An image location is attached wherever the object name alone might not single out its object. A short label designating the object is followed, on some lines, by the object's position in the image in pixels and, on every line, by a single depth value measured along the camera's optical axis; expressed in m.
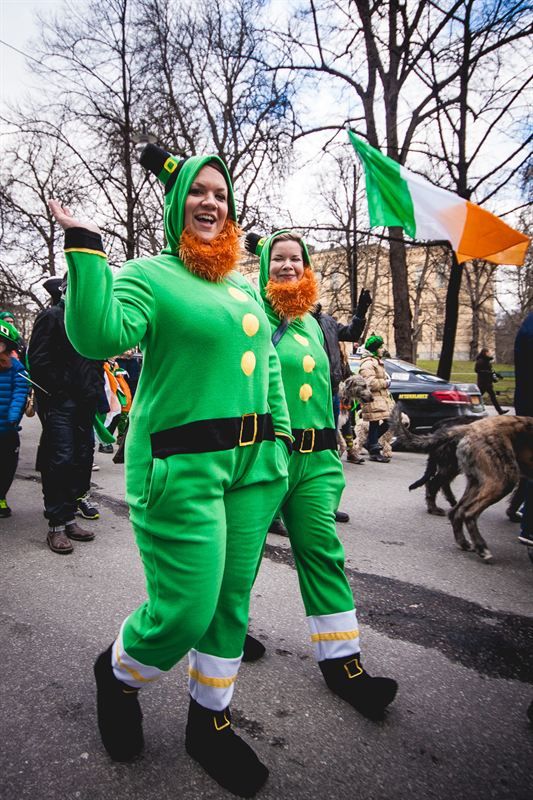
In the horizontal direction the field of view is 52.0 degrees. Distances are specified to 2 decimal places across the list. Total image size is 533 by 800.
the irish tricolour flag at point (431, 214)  5.96
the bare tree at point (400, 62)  12.09
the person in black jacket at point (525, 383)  4.17
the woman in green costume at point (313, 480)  2.27
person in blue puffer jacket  5.01
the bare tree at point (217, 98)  16.64
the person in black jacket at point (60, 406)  4.40
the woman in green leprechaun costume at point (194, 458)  1.66
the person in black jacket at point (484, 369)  17.48
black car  9.92
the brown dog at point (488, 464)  4.37
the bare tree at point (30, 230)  20.83
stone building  30.73
